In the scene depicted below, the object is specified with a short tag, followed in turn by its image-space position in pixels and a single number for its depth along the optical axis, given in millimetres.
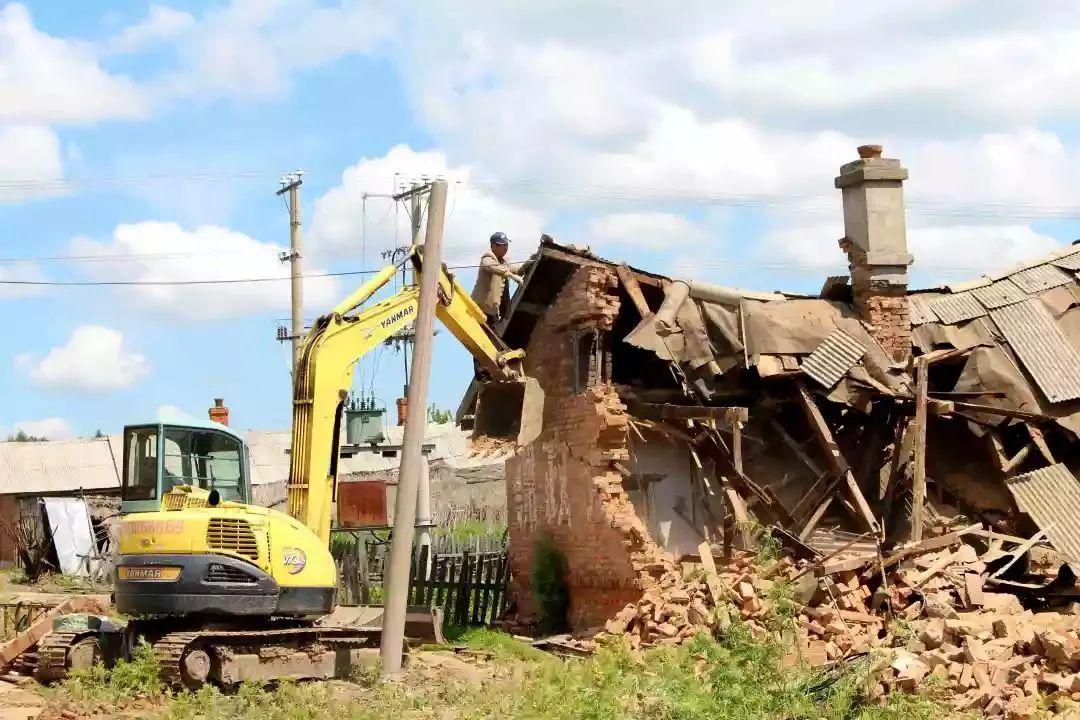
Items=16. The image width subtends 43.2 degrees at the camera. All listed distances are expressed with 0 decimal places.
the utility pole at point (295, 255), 31203
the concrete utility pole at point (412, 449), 12688
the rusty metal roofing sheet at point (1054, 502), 15047
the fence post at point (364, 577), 21500
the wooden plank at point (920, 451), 15086
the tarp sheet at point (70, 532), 31453
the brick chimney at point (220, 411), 32828
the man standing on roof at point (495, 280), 17250
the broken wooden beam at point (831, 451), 15648
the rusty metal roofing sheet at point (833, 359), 15836
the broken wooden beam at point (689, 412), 14953
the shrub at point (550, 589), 16797
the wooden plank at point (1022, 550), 14734
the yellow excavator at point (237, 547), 13070
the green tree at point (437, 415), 58062
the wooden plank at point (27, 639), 15430
